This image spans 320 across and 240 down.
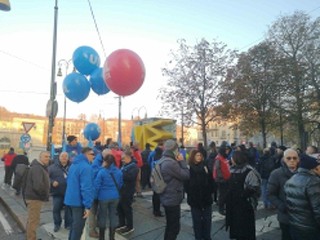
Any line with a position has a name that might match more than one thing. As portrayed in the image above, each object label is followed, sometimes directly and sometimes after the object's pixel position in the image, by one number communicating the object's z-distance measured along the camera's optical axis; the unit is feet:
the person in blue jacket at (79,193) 17.33
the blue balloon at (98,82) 36.11
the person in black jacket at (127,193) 22.82
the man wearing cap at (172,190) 17.70
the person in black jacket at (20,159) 46.16
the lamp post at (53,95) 40.75
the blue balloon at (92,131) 50.47
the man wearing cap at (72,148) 22.09
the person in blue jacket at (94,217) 21.16
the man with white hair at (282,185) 15.71
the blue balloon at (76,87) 36.70
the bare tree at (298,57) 83.10
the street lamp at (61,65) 70.13
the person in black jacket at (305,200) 12.64
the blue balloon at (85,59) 37.04
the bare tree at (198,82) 80.64
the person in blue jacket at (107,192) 19.94
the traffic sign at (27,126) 49.10
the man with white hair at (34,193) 20.68
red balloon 28.60
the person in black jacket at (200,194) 19.01
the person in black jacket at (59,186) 24.09
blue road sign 52.24
